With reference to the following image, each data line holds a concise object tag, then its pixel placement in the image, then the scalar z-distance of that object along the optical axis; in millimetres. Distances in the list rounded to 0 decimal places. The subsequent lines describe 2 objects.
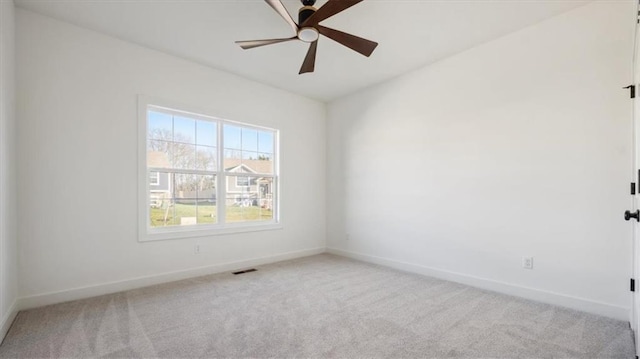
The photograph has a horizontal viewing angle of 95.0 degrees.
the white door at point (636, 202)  1985
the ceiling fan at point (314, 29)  2287
